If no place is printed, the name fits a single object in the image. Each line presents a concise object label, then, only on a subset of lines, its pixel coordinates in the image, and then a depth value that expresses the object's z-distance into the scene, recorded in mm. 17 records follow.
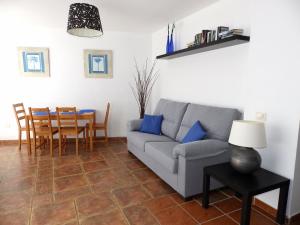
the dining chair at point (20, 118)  3839
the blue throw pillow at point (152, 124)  3531
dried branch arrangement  4781
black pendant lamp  2467
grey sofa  2211
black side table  1609
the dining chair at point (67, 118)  3608
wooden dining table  3689
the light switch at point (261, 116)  2041
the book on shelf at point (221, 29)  2527
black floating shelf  2264
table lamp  1772
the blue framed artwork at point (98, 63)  4536
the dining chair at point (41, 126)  3588
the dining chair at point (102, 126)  4280
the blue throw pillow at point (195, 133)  2559
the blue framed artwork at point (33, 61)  4279
